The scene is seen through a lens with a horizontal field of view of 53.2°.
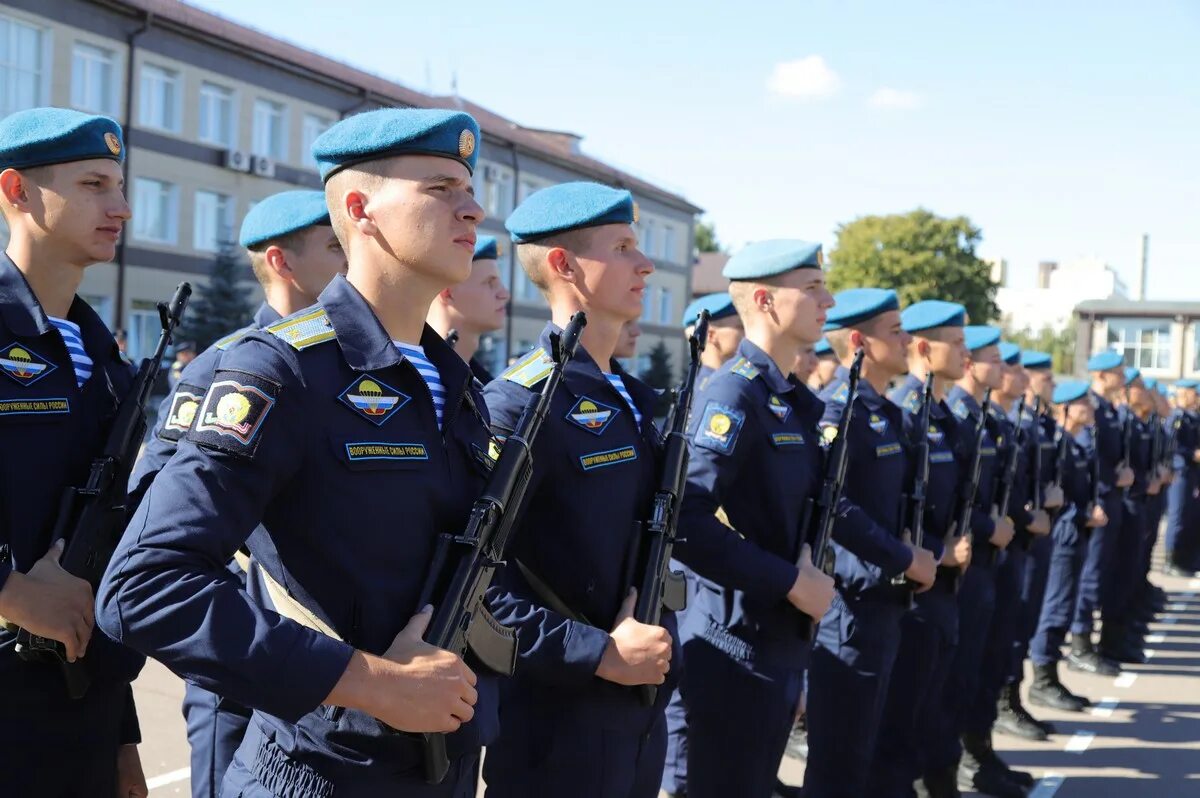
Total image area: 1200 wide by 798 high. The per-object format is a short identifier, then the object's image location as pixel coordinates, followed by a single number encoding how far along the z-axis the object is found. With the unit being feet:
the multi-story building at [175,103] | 73.10
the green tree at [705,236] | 258.98
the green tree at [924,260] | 155.53
